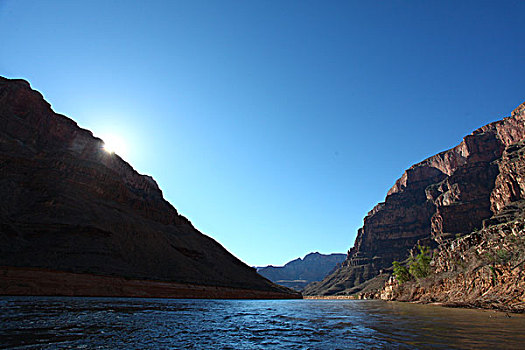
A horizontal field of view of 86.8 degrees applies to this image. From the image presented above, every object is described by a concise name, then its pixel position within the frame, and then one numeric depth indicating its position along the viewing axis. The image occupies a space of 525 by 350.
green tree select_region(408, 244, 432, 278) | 76.38
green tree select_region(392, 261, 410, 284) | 90.06
